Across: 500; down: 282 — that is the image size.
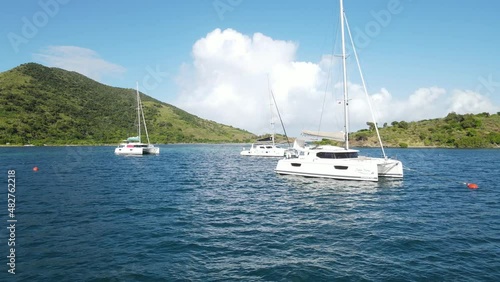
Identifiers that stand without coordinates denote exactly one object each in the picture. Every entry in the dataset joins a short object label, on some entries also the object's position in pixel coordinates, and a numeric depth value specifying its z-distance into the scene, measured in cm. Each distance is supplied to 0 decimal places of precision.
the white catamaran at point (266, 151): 8619
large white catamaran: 3550
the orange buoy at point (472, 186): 3278
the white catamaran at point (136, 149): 9188
